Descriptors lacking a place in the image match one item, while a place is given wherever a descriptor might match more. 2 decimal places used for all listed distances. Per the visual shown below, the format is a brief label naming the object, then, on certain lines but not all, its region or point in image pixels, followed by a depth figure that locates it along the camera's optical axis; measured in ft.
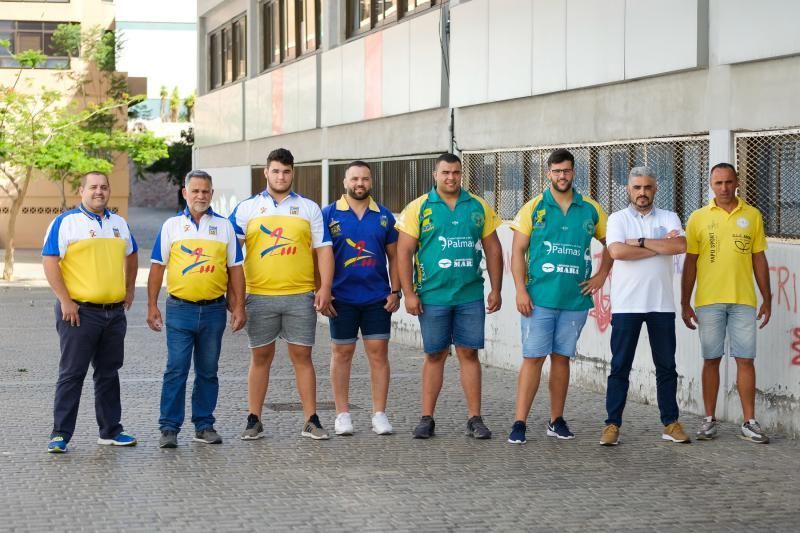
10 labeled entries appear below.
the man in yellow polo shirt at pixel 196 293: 29.48
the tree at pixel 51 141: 104.22
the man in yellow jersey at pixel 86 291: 28.78
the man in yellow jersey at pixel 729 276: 30.17
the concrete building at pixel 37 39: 156.87
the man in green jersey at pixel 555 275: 30.07
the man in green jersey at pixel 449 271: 30.55
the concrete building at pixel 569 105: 32.48
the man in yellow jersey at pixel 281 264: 30.14
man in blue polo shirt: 30.94
